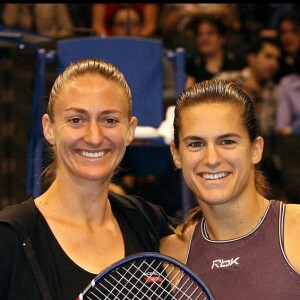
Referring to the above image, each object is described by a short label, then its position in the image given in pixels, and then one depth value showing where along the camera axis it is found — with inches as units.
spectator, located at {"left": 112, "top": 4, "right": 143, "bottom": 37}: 244.8
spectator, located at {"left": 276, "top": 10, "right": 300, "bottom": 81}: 246.2
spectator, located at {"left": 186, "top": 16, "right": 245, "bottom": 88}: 232.5
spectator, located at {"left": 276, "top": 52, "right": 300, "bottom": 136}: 227.1
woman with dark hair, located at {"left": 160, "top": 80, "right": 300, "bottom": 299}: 106.2
